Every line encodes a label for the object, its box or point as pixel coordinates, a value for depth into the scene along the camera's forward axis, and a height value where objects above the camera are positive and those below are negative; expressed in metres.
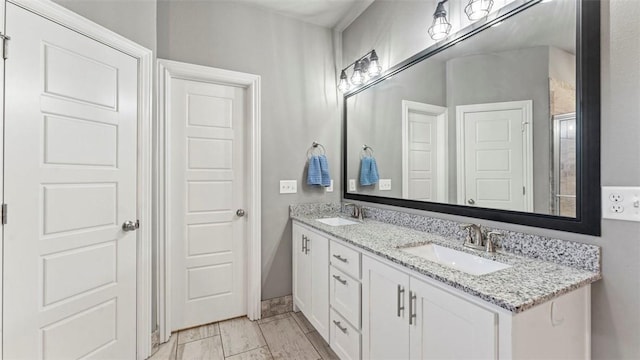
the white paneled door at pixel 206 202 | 2.19 -0.18
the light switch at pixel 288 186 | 2.49 -0.05
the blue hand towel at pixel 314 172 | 2.49 +0.07
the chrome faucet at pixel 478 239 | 1.32 -0.29
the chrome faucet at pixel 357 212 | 2.34 -0.28
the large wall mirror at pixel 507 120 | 1.07 +0.30
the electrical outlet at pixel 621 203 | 0.94 -0.08
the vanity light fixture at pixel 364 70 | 2.21 +0.92
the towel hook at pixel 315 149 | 2.60 +0.30
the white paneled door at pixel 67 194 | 1.27 -0.08
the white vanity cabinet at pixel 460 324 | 0.86 -0.52
